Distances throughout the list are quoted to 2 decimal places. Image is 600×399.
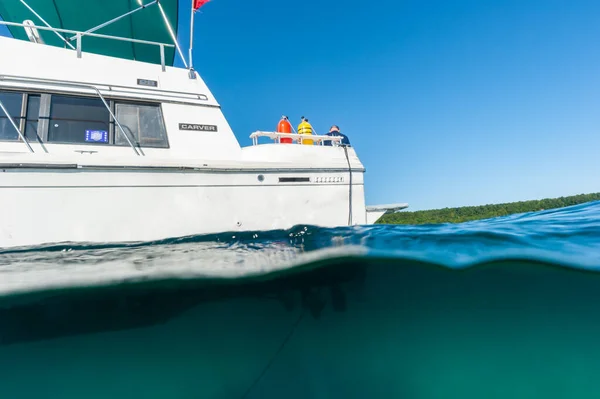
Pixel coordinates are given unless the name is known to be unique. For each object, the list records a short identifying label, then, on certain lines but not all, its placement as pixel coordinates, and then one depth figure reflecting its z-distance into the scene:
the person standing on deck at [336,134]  5.74
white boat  3.67
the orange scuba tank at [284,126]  6.18
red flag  5.58
